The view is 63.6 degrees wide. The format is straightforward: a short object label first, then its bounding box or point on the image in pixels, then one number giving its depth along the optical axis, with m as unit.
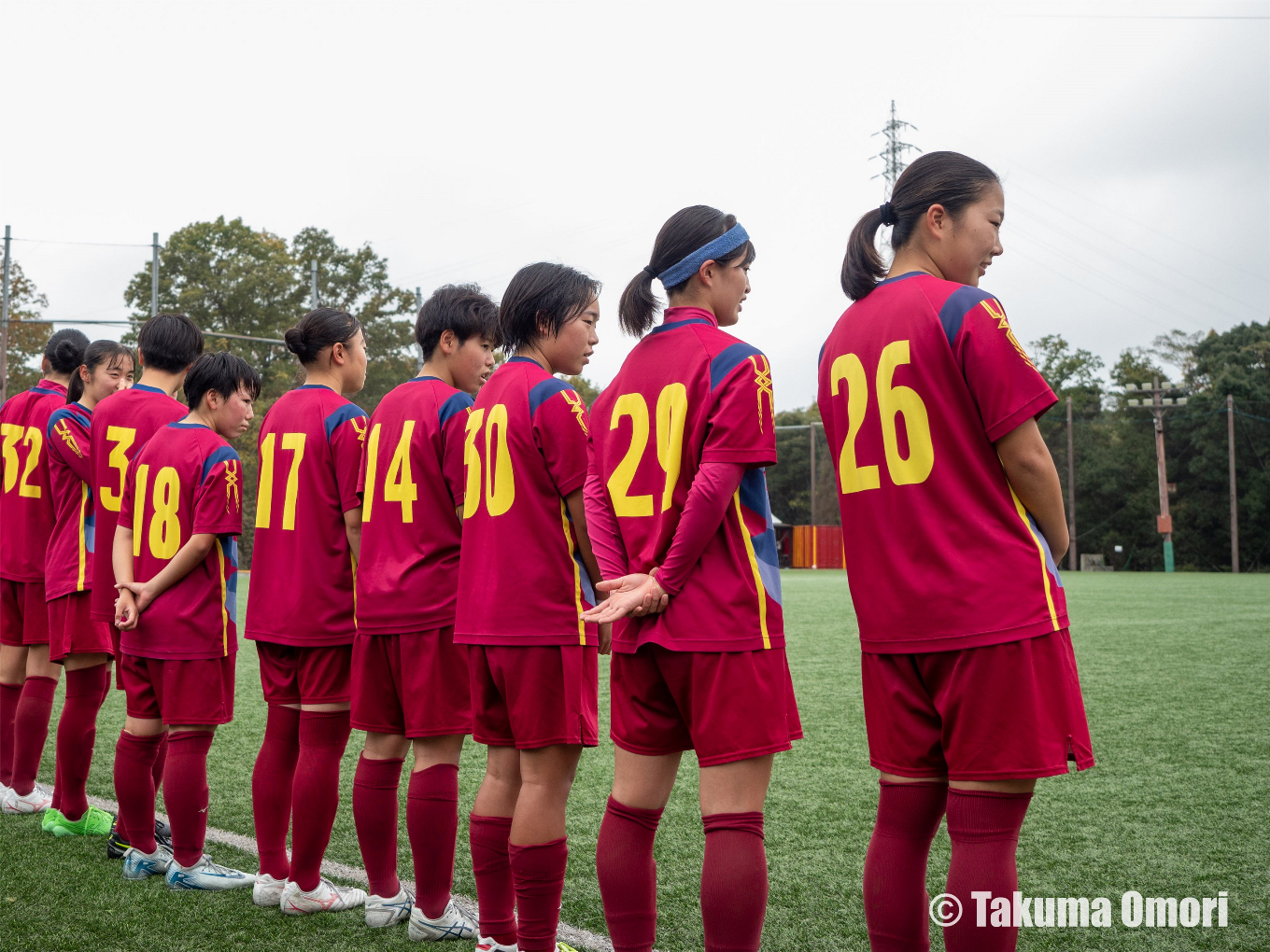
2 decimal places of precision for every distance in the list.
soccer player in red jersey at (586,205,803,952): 2.38
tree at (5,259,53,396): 32.78
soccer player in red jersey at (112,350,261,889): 3.83
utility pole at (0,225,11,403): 26.73
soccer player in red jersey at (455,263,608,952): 2.83
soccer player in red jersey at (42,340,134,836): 4.57
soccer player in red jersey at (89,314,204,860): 4.39
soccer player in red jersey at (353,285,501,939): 3.29
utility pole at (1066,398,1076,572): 45.79
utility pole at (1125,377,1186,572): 39.91
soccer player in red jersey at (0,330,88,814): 4.97
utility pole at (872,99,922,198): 38.16
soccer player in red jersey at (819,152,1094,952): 2.07
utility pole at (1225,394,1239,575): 41.66
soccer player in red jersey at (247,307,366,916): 3.57
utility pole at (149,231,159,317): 26.63
